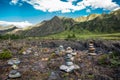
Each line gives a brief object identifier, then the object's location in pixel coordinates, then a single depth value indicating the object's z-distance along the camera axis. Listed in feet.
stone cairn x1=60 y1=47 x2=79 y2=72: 17.85
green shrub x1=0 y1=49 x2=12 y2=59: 23.33
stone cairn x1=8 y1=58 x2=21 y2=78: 16.89
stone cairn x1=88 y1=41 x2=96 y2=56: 25.20
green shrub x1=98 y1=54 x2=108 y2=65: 19.87
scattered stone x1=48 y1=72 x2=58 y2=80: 16.82
